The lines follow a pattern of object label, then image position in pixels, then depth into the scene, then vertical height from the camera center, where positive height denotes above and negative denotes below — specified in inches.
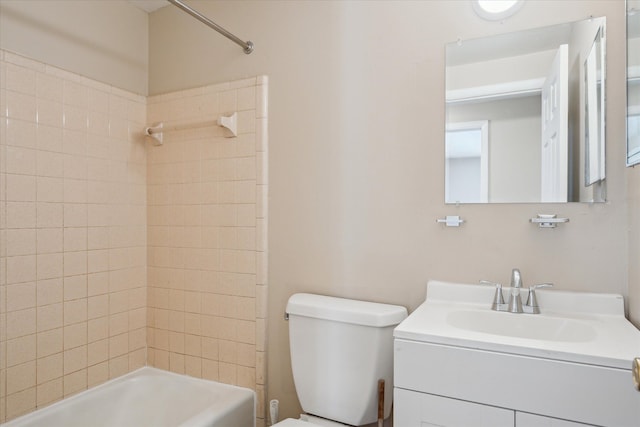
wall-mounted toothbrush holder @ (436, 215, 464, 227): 61.4 -1.6
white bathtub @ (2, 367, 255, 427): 69.4 -36.3
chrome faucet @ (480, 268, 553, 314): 55.3 -12.2
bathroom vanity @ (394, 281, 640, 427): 39.4 -16.6
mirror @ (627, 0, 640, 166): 44.6 +14.6
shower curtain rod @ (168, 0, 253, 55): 63.2 +31.1
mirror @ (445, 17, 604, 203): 54.9 +13.4
